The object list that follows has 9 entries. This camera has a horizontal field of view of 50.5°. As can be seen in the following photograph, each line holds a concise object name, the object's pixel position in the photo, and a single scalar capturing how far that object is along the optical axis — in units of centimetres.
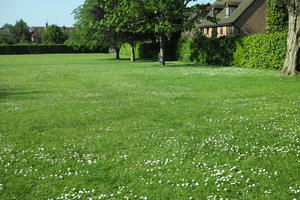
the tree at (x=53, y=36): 10712
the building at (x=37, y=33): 15412
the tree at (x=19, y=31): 12025
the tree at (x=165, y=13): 3344
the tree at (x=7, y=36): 11693
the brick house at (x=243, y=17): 5484
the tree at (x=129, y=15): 3462
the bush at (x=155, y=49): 4794
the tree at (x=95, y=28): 4589
